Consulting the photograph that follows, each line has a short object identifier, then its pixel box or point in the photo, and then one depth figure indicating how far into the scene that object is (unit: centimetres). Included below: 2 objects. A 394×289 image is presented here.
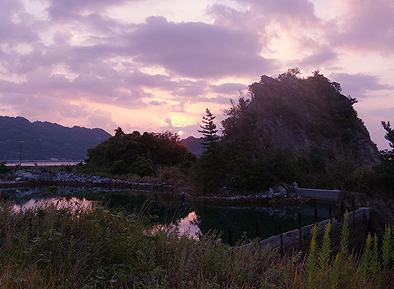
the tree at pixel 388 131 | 1480
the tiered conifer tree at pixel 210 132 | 2953
